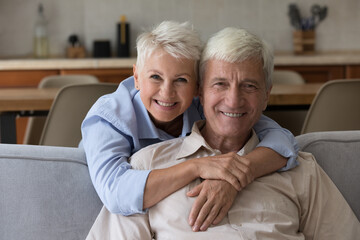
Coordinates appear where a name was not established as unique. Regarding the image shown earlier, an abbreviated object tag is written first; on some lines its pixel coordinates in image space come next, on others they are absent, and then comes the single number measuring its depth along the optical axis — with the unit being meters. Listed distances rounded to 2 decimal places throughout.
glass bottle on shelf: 5.06
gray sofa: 1.63
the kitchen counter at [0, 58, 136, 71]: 4.51
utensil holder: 5.18
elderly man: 1.53
